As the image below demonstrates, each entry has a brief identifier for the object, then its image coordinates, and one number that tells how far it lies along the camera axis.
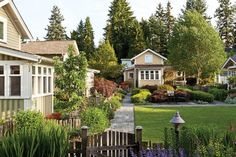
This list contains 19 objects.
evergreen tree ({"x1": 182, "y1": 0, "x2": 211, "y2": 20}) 69.44
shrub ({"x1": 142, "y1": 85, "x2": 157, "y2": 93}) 42.03
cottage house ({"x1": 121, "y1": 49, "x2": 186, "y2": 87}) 51.31
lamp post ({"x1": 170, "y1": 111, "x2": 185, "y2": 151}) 7.32
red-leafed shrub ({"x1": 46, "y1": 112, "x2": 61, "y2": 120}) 15.80
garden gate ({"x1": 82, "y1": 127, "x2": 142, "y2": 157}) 7.09
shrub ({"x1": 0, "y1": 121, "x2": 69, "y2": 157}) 5.47
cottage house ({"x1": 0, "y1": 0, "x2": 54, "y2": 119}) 15.20
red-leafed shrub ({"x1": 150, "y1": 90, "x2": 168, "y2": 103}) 33.38
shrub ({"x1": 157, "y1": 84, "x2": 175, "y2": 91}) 38.25
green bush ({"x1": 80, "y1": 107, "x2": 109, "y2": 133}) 13.23
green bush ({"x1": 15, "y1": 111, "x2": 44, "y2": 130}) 11.55
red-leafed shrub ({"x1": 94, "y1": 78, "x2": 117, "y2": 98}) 31.12
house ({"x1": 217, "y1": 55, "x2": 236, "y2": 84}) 49.24
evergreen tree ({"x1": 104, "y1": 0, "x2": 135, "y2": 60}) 70.62
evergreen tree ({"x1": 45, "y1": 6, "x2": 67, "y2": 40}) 81.62
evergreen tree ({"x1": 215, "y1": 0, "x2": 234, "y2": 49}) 74.62
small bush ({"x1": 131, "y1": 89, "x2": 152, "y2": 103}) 32.76
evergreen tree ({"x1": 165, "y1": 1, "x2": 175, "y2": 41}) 76.36
